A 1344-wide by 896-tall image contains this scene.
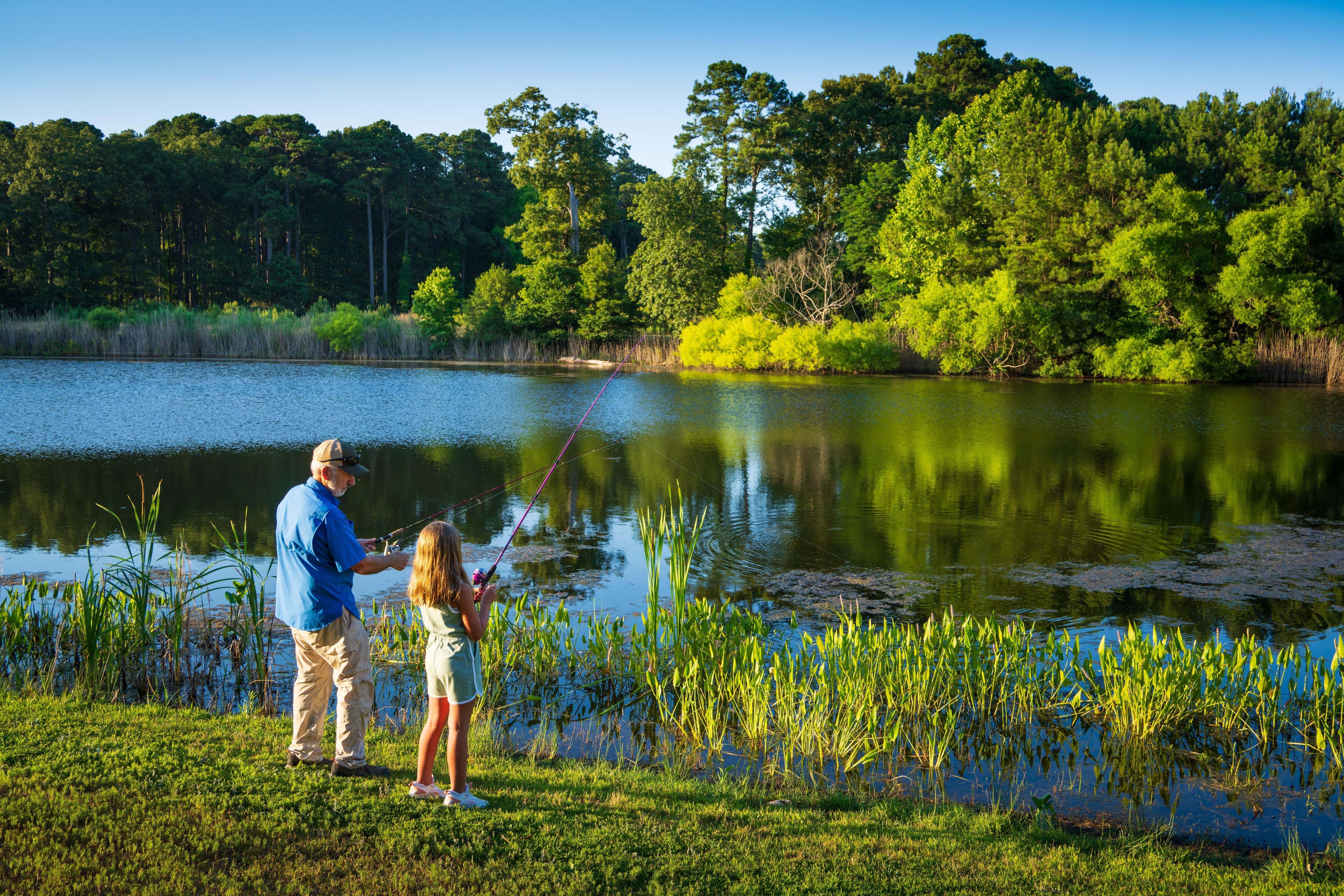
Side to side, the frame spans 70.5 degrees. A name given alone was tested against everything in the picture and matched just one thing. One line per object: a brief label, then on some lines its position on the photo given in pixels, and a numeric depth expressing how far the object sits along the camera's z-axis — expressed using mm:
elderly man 4461
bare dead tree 46938
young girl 4098
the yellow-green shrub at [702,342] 46906
